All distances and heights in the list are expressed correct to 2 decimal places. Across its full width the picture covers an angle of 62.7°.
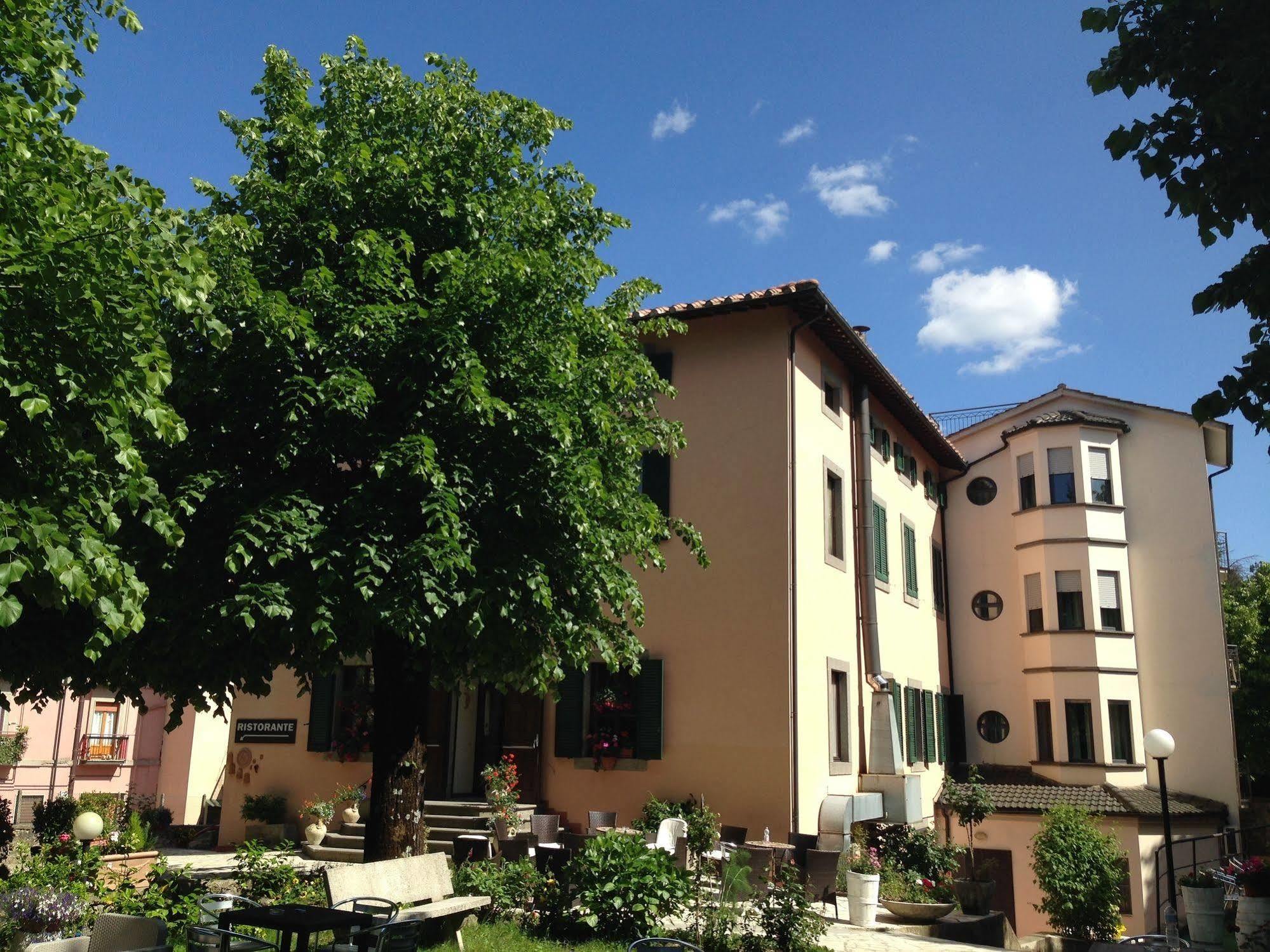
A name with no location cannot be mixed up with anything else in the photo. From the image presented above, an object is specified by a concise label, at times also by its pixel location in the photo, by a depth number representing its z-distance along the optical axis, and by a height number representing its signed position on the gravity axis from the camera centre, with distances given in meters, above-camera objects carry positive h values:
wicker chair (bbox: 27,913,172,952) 7.01 -1.46
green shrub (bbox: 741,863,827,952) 9.38 -1.75
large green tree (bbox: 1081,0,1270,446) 6.26 +3.66
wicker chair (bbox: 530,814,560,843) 13.45 -1.34
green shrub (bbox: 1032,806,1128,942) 13.88 -1.94
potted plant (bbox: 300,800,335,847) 15.81 -1.53
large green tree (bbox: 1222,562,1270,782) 32.97 +1.98
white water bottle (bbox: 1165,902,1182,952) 9.73 -1.93
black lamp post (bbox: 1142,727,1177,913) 14.24 -0.18
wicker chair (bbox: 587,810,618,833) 14.23 -1.30
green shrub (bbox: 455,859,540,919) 10.71 -1.68
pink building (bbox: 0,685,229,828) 23.61 -1.01
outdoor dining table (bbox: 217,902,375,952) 6.93 -1.35
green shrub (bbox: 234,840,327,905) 9.55 -1.50
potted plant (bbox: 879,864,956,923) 13.43 -2.21
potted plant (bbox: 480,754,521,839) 14.54 -1.06
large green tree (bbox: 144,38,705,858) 8.80 +2.65
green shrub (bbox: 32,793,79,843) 14.42 -1.44
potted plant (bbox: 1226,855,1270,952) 9.80 -1.68
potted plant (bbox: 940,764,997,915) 15.76 -1.22
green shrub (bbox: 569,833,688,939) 9.63 -1.49
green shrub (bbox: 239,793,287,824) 17.58 -1.52
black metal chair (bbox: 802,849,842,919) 12.62 -1.68
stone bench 8.62 -1.43
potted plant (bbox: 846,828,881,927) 12.90 -2.04
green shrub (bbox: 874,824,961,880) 15.65 -1.84
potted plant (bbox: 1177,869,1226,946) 11.40 -1.93
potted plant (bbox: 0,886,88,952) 7.93 -1.51
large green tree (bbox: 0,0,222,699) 5.47 +2.03
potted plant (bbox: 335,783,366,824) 16.05 -1.25
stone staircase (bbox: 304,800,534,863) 14.98 -1.53
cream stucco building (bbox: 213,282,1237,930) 15.54 +1.87
